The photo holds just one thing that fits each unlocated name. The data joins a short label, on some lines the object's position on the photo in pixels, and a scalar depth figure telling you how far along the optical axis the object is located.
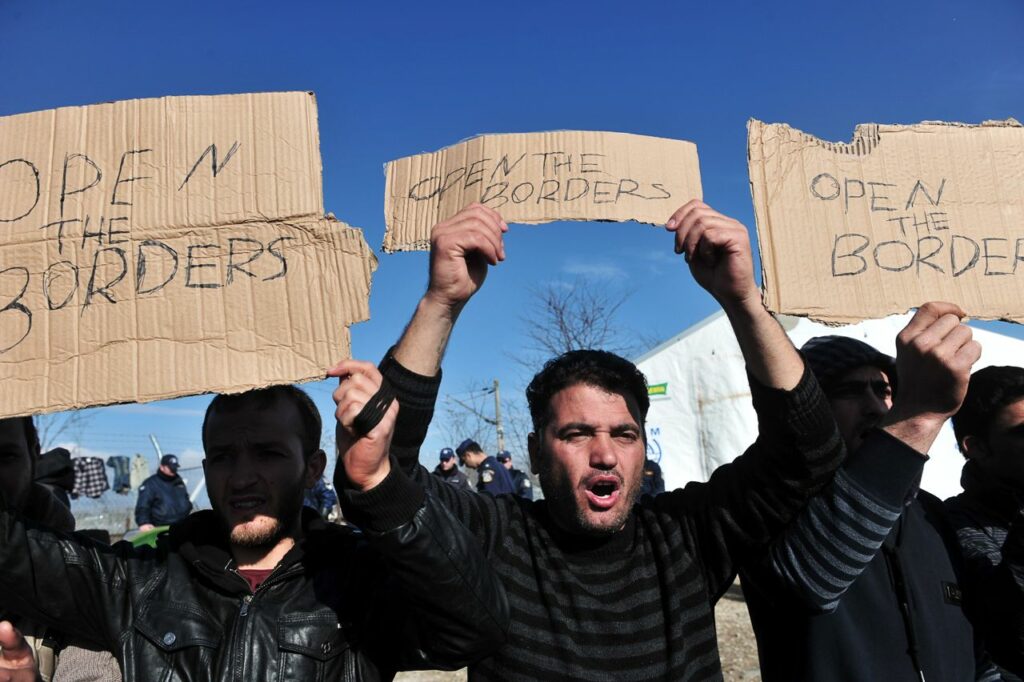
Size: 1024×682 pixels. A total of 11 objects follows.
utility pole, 35.31
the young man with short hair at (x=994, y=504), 1.95
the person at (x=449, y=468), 11.32
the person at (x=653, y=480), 9.38
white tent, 13.14
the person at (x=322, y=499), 11.98
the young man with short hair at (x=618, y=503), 1.74
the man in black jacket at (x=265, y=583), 1.58
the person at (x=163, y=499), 9.78
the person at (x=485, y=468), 10.72
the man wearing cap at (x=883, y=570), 1.75
